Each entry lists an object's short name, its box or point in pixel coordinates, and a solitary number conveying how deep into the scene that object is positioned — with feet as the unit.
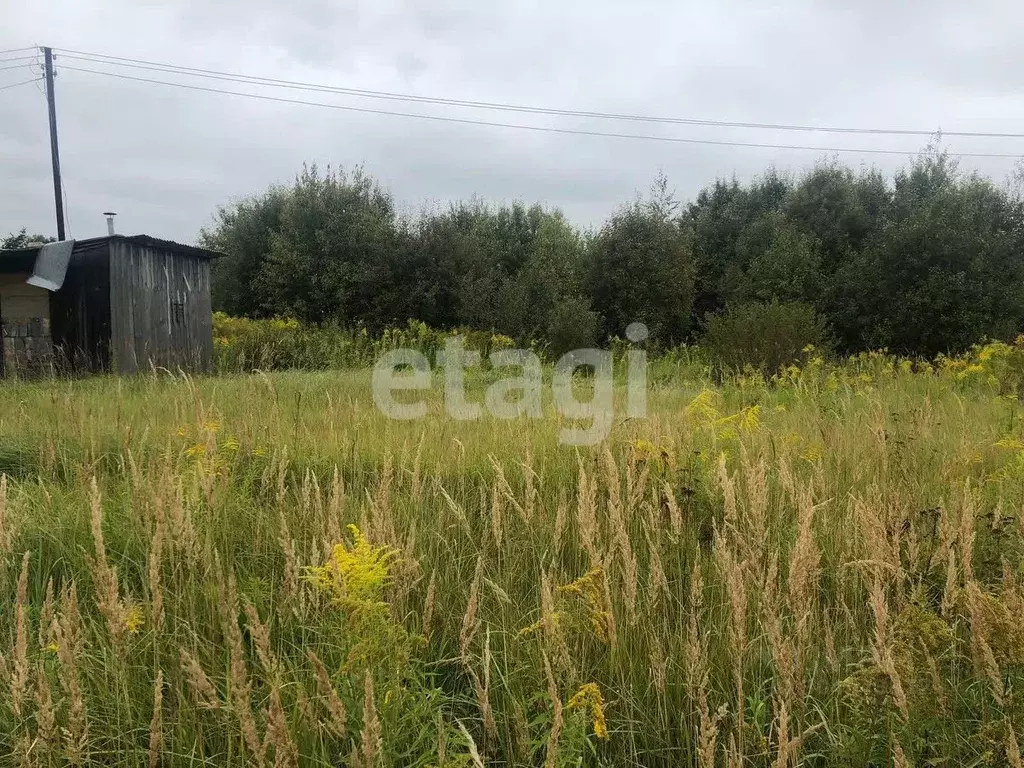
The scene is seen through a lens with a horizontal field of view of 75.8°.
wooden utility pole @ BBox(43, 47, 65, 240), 51.93
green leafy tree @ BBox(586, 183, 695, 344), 57.62
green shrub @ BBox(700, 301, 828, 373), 28.60
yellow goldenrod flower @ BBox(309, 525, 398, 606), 4.34
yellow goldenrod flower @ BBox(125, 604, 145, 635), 4.52
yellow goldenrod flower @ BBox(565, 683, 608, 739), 3.75
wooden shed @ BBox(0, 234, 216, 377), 32.76
